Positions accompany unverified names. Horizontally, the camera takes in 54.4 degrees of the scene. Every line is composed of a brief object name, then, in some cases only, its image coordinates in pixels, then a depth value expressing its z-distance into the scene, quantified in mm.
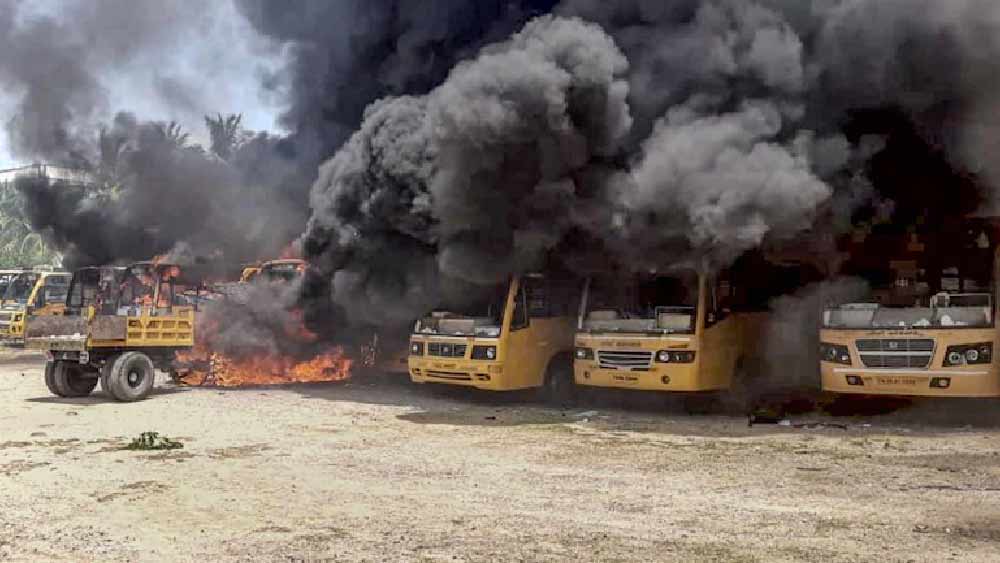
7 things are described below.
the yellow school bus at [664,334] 12992
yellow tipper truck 15305
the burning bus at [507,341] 14086
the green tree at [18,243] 49656
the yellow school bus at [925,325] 11383
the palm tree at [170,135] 25672
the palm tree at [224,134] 32059
